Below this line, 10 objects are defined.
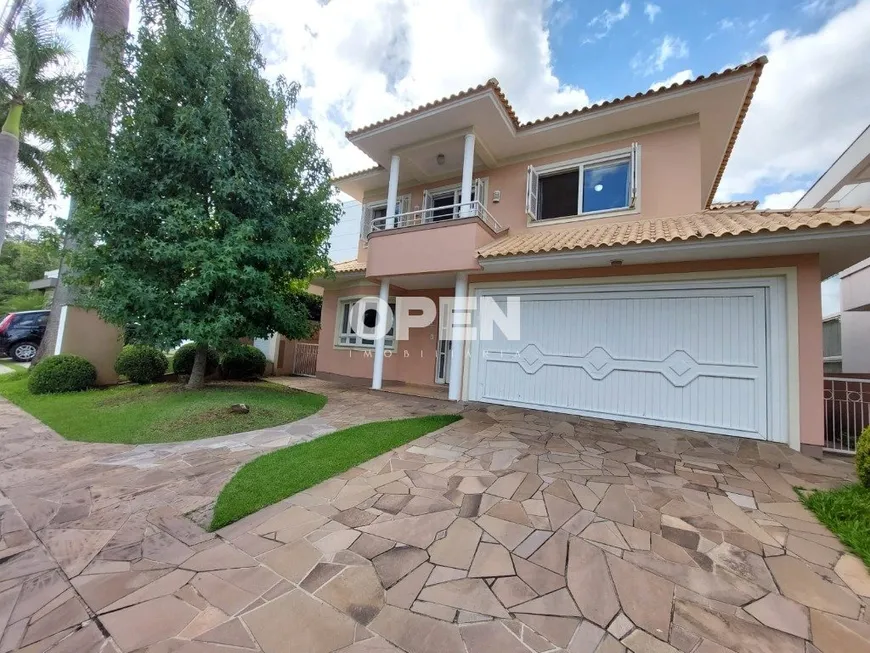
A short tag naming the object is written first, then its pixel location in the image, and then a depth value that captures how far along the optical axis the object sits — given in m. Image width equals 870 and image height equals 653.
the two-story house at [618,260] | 5.49
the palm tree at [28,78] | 11.10
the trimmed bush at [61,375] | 8.00
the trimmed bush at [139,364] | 9.30
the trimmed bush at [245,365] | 10.81
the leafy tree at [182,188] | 6.61
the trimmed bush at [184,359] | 10.41
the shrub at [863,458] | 3.63
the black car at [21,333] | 13.86
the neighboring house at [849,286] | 8.96
